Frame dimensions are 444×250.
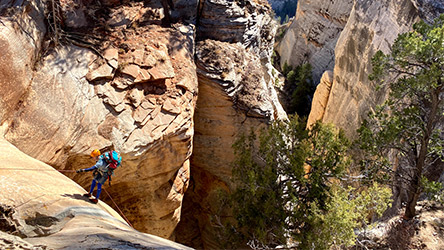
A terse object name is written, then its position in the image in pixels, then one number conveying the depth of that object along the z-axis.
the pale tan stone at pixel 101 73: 11.15
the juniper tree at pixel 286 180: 12.00
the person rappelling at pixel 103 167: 8.71
